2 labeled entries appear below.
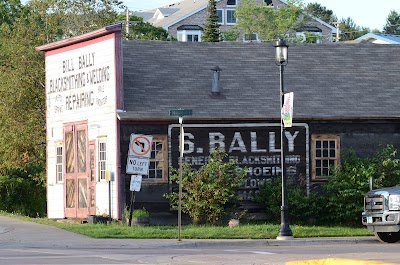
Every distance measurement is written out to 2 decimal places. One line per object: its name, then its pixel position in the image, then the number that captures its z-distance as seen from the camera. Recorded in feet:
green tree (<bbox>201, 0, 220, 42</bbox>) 281.97
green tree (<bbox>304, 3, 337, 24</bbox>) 460.14
